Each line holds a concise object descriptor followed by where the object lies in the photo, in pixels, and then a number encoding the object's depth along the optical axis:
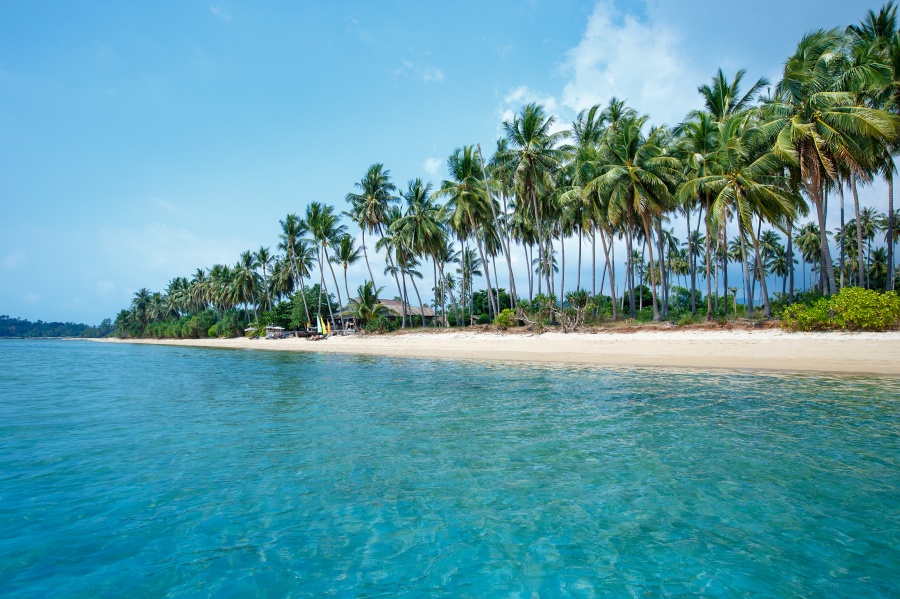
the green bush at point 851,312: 16.92
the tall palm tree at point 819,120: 18.34
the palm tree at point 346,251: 46.78
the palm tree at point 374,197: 42.97
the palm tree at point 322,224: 46.53
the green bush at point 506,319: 31.97
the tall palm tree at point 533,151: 30.88
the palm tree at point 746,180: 22.05
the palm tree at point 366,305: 45.03
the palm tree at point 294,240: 52.78
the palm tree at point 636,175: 26.34
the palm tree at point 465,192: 34.50
